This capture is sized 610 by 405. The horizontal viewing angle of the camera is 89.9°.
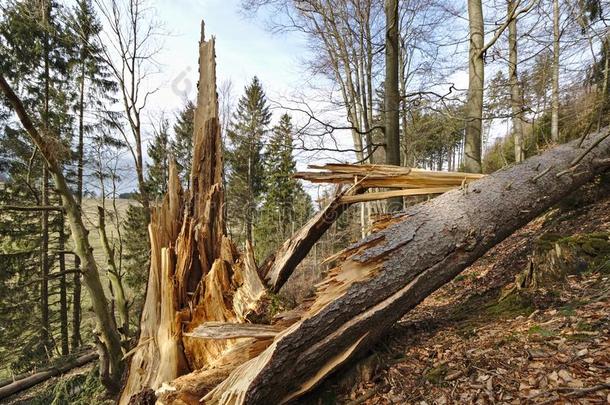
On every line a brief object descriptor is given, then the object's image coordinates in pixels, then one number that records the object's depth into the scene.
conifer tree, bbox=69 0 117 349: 11.12
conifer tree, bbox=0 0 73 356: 9.70
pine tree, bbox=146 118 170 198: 15.83
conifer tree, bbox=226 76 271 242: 20.97
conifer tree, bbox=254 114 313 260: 22.92
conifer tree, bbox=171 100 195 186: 17.03
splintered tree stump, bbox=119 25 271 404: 2.75
